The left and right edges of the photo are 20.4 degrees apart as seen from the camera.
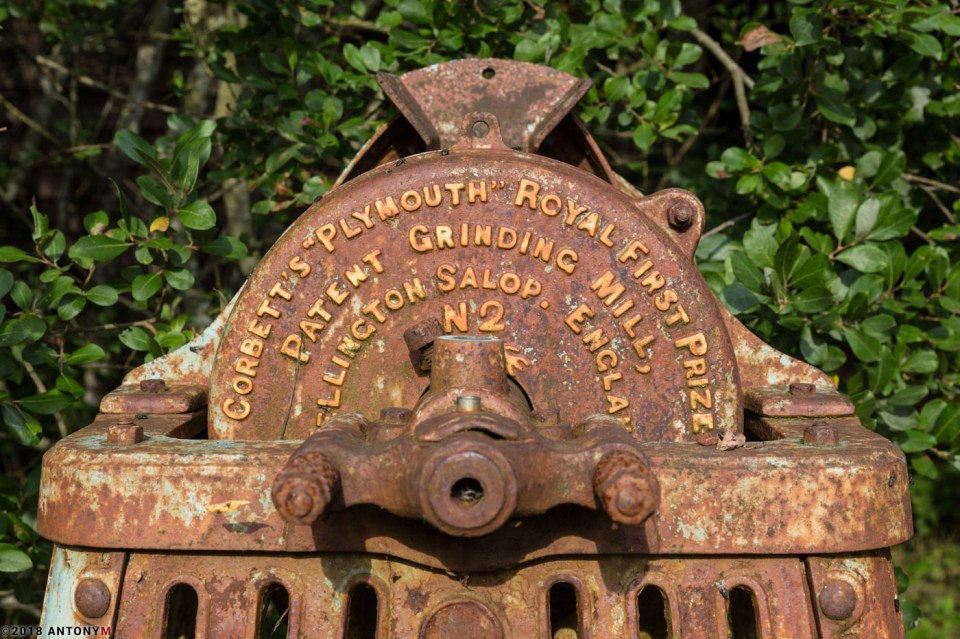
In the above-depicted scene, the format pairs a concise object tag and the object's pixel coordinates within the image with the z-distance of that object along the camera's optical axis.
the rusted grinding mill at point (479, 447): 1.64
